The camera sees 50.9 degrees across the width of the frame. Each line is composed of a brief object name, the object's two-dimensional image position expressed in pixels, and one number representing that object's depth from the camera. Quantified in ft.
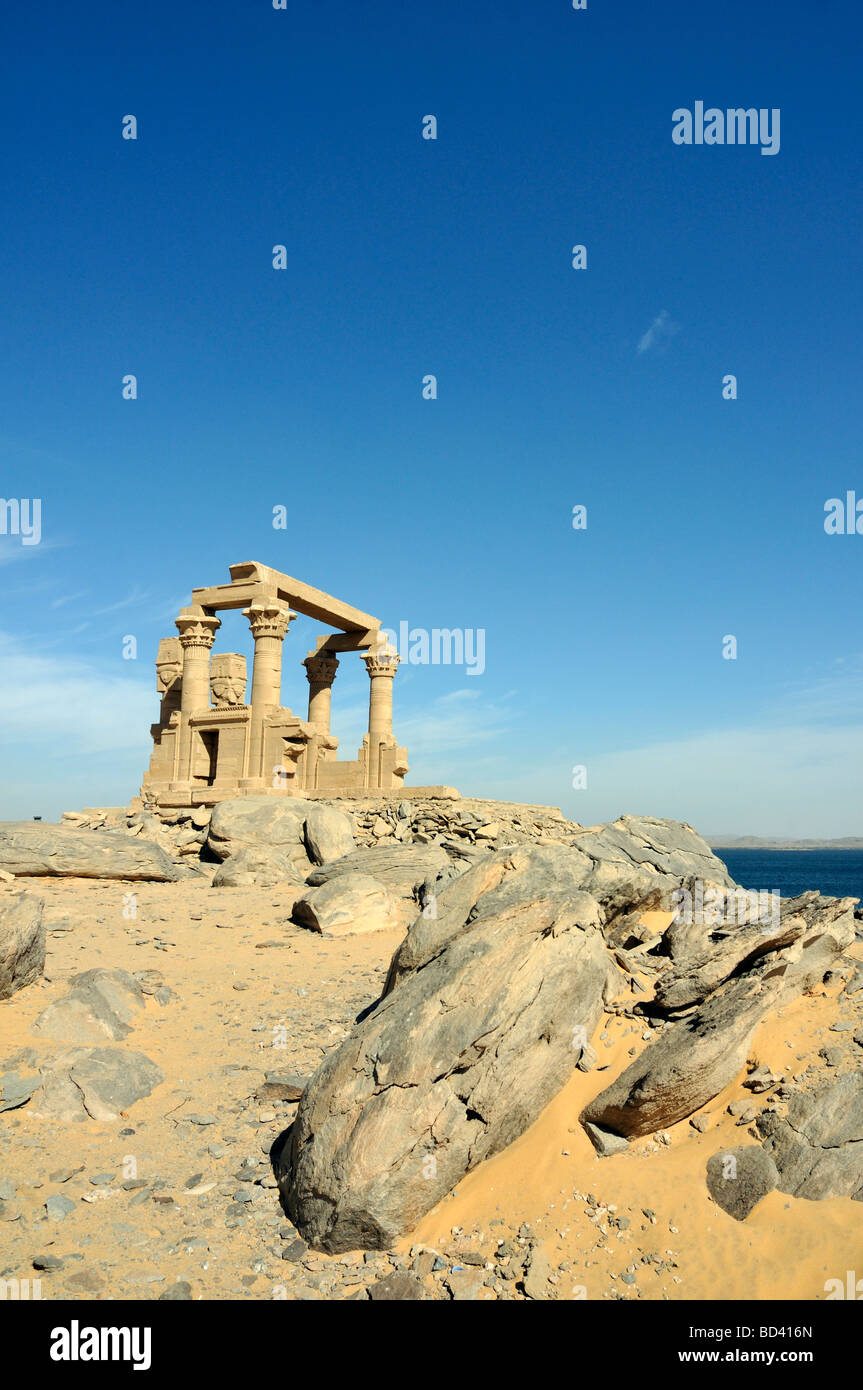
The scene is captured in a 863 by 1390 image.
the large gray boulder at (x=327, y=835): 75.41
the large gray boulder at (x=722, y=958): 28.25
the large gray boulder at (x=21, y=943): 38.75
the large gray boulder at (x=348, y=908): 55.47
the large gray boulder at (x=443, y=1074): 24.48
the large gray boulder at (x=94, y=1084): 31.42
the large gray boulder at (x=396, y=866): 64.44
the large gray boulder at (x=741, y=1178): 21.36
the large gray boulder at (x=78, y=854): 65.31
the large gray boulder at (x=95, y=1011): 36.42
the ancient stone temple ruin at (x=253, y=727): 105.29
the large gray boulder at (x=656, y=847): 68.39
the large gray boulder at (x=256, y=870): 69.15
